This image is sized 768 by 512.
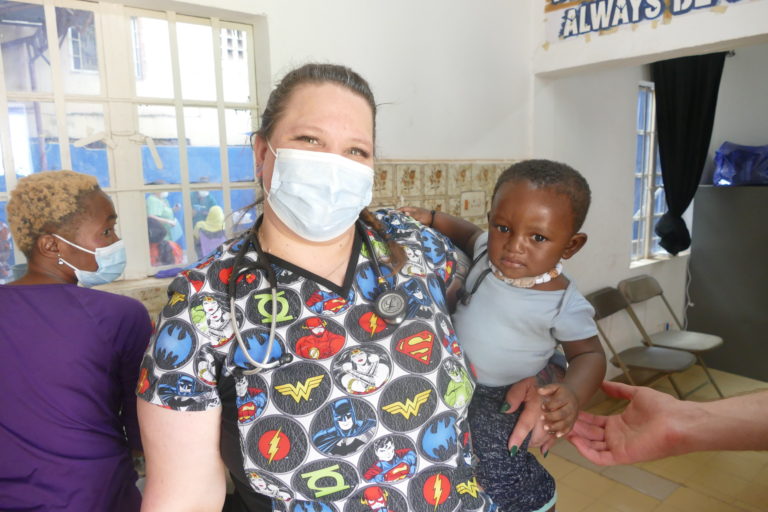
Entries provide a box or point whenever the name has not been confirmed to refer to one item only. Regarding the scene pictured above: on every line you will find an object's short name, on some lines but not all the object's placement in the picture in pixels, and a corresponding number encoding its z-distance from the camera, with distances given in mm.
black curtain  4574
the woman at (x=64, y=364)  1390
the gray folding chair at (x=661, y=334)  4184
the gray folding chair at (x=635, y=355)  3822
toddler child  1237
